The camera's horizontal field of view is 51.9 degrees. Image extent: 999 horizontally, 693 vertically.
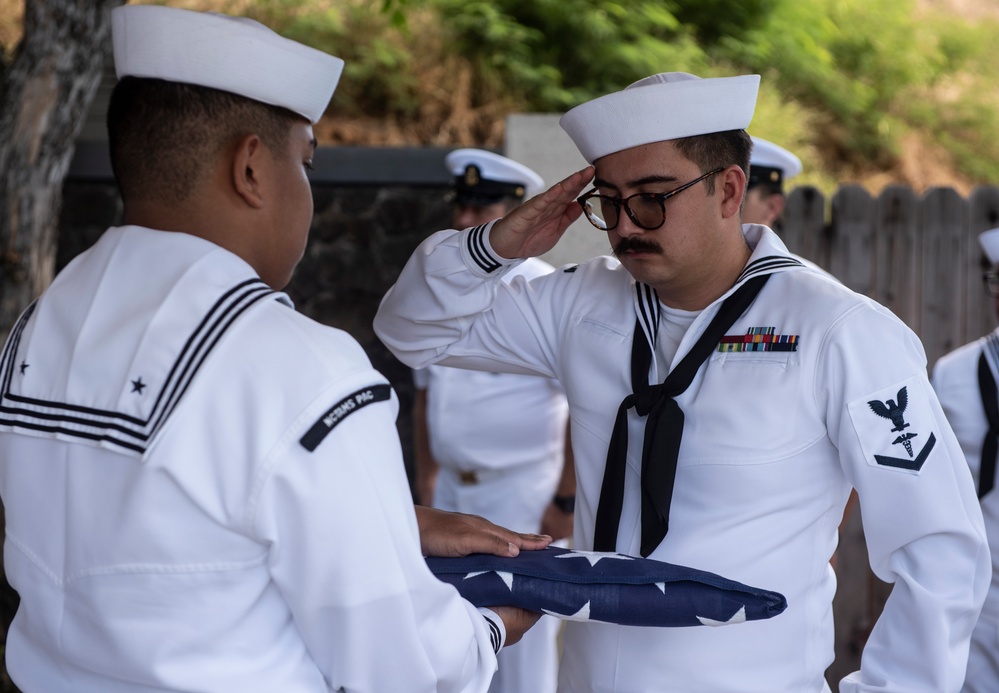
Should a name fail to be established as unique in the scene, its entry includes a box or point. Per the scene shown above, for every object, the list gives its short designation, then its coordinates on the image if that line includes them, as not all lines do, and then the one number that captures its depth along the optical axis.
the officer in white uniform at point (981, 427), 3.16
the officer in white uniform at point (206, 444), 1.35
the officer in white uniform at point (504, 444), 4.23
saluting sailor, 2.01
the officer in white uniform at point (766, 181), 3.90
